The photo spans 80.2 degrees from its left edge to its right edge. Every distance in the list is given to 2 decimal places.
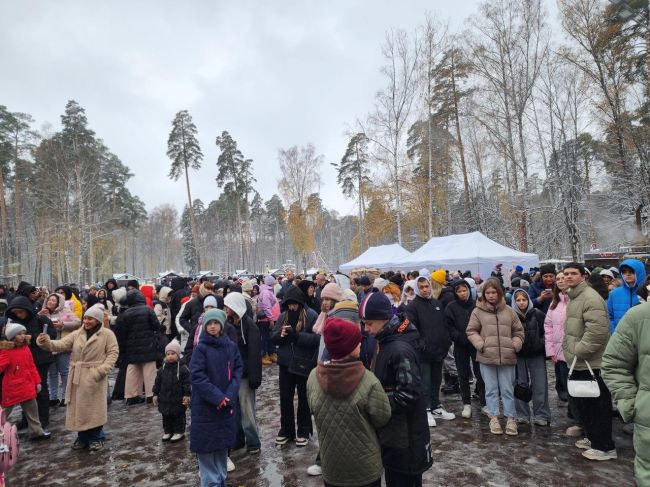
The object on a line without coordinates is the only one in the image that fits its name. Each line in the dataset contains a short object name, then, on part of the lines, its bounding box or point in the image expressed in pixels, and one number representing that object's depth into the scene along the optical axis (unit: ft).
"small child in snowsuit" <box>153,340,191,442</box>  16.28
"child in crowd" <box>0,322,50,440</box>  16.03
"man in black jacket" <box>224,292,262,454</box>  14.47
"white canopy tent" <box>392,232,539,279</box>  48.49
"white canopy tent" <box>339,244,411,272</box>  64.75
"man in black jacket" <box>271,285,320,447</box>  14.49
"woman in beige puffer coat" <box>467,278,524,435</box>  15.56
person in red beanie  7.17
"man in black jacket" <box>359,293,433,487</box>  7.68
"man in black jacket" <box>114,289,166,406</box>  21.08
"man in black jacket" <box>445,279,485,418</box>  18.25
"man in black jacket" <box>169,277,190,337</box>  28.73
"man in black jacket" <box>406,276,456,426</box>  17.28
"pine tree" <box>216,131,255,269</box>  132.77
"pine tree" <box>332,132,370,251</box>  106.32
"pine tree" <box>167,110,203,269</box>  112.47
